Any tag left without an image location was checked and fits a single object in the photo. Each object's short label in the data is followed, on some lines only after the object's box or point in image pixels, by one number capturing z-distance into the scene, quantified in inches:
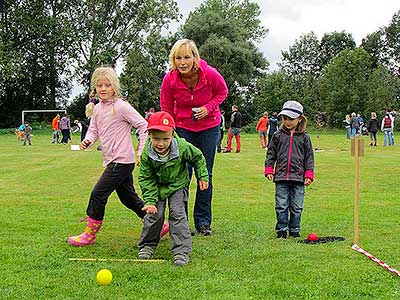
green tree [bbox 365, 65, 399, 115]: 1957.4
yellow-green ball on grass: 180.9
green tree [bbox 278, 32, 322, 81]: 2957.7
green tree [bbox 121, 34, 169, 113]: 2016.5
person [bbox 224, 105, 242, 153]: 904.7
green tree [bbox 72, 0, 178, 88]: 2004.2
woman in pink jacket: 244.7
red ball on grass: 247.4
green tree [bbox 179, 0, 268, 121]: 2221.9
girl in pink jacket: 239.5
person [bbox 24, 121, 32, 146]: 1199.7
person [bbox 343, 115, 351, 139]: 1390.3
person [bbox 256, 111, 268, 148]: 1019.9
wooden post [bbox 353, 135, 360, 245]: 235.0
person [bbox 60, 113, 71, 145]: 1269.7
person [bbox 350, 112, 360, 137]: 1300.3
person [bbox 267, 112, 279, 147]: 963.3
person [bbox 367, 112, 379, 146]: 1072.8
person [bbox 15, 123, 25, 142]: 1399.1
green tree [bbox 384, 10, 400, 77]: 2728.8
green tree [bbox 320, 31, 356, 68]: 2859.3
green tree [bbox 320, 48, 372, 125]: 2009.1
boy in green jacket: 214.8
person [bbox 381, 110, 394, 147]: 1056.8
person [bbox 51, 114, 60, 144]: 1266.2
